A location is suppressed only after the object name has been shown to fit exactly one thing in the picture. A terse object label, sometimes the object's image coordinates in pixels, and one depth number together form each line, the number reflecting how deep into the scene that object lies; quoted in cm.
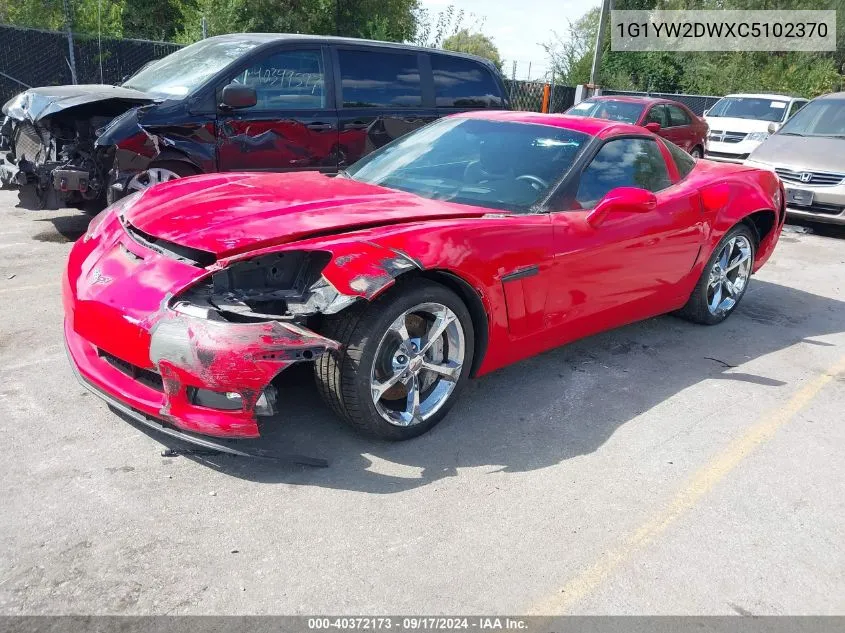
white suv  1472
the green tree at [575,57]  2839
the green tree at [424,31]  2455
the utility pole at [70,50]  1257
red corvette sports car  278
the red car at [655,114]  1220
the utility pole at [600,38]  1941
